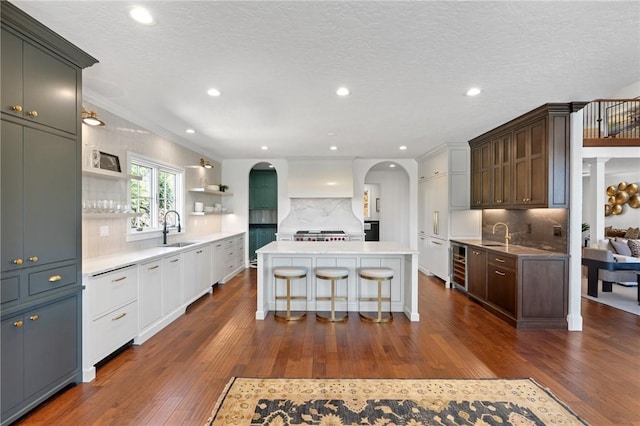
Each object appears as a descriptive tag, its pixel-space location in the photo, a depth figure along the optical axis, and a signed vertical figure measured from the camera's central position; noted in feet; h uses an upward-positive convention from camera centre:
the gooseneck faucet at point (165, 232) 14.20 -1.04
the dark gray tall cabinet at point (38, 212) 5.93 -0.06
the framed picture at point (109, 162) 10.48 +1.70
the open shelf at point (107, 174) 9.34 +1.17
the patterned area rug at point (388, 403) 6.31 -4.34
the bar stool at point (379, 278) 11.68 -2.60
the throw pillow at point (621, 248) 17.20 -2.13
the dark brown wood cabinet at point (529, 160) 11.18 +2.09
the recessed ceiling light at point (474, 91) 9.53 +3.81
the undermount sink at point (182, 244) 14.29 -1.65
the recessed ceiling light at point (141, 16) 5.81 +3.83
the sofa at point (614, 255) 15.21 -2.35
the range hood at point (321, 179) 21.22 +2.18
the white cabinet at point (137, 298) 7.89 -2.97
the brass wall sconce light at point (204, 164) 18.31 +2.83
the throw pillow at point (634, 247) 17.35 -2.09
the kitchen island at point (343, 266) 12.91 -2.63
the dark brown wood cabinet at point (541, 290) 11.27 -2.95
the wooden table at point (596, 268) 14.66 -2.82
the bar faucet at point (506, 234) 14.10 -1.15
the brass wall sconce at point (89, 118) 8.81 +2.66
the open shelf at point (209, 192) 17.01 +1.13
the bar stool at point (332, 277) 11.88 -2.64
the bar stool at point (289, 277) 11.97 -2.63
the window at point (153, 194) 12.98 +0.74
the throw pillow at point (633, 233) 25.02 -1.86
